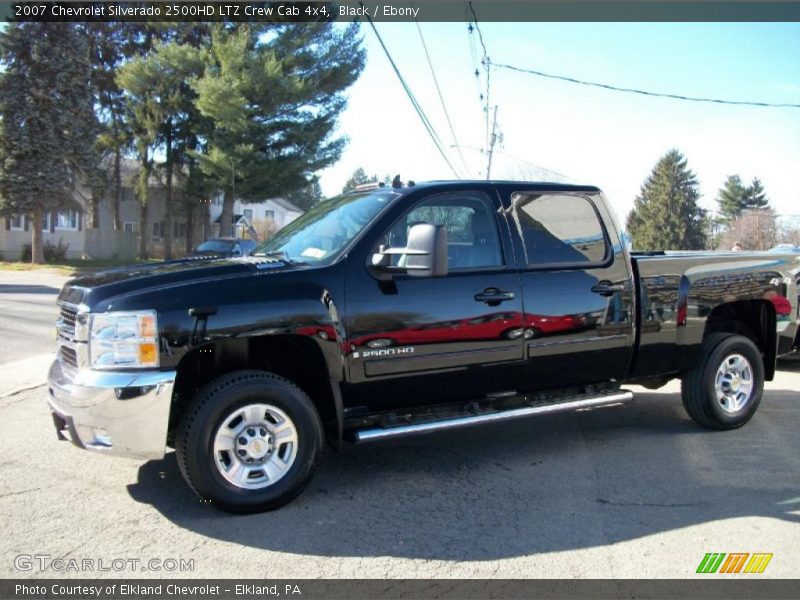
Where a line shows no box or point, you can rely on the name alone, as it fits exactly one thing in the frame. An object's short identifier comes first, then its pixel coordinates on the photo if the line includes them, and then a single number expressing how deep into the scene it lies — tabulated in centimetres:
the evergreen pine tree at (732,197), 9075
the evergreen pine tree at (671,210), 7212
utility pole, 2716
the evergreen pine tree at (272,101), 3147
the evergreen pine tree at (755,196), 9112
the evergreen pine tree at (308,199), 9506
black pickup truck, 390
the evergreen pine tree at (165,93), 3522
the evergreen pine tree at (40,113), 3014
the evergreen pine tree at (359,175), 11570
